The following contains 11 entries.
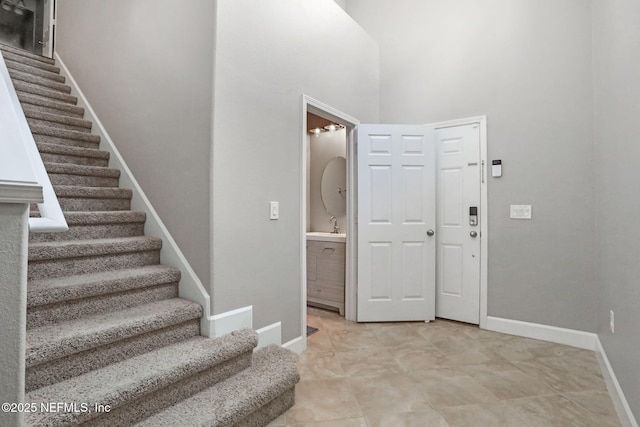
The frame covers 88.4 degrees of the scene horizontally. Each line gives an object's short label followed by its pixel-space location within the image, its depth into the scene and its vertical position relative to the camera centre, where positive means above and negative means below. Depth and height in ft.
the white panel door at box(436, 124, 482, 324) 10.45 -0.15
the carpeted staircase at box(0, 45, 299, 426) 4.38 -1.93
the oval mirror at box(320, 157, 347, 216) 13.79 +1.41
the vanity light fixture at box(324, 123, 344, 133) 14.11 +3.98
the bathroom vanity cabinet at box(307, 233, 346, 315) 11.73 -1.85
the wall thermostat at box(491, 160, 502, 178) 10.02 +1.59
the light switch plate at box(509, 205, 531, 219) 9.66 +0.27
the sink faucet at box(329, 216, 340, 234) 13.82 -0.17
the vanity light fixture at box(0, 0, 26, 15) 18.19 +11.69
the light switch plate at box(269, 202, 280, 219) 7.70 +0.21
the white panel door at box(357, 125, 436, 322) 10.89 -0.09
